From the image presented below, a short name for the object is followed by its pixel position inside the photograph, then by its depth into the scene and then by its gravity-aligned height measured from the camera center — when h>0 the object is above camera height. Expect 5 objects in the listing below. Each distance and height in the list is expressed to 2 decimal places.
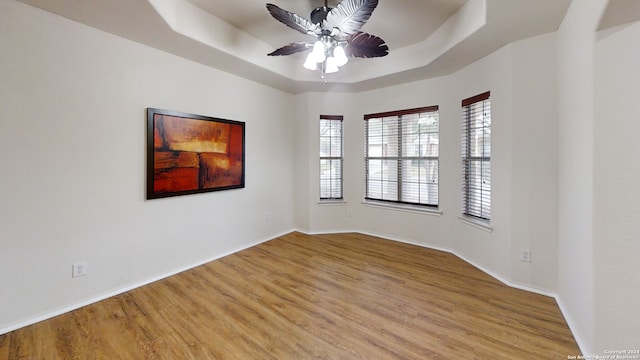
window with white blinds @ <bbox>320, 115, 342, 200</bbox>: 4.78 +0.38
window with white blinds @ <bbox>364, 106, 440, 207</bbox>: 4.05 +0.38
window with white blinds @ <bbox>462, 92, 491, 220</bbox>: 3.14 +0.29
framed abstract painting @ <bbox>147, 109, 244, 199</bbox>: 2.89 +0.31
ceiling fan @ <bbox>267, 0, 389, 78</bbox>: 2.02 +1.31
